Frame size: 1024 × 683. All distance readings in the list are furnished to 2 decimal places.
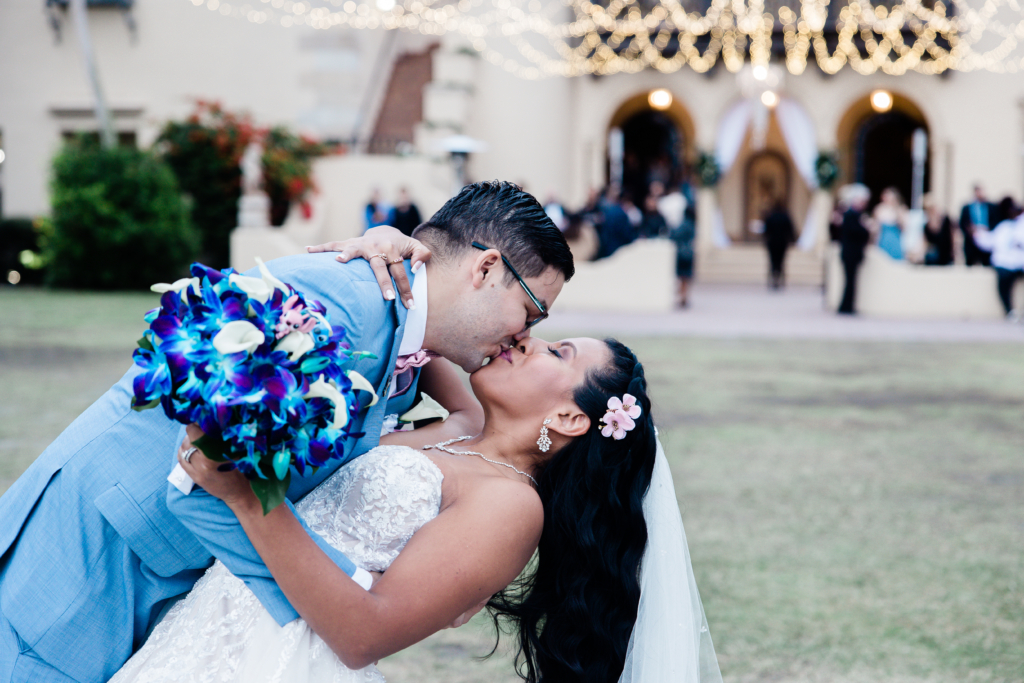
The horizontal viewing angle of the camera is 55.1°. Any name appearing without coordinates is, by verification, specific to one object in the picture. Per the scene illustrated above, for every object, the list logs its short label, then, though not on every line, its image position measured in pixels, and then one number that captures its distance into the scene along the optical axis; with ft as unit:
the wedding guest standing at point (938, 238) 57.47
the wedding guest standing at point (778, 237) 65.41
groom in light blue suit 6.17
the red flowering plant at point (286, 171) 62.90
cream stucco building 72.74
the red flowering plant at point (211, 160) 63.82
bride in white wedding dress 6.18
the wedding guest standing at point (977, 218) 55.06
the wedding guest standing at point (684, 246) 55.52
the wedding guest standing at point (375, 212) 61.87
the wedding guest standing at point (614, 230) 58.03
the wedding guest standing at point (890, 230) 58.34
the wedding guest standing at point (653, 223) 59.88
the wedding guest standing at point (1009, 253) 49.88
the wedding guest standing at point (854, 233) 52.16
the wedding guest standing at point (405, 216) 57.00
